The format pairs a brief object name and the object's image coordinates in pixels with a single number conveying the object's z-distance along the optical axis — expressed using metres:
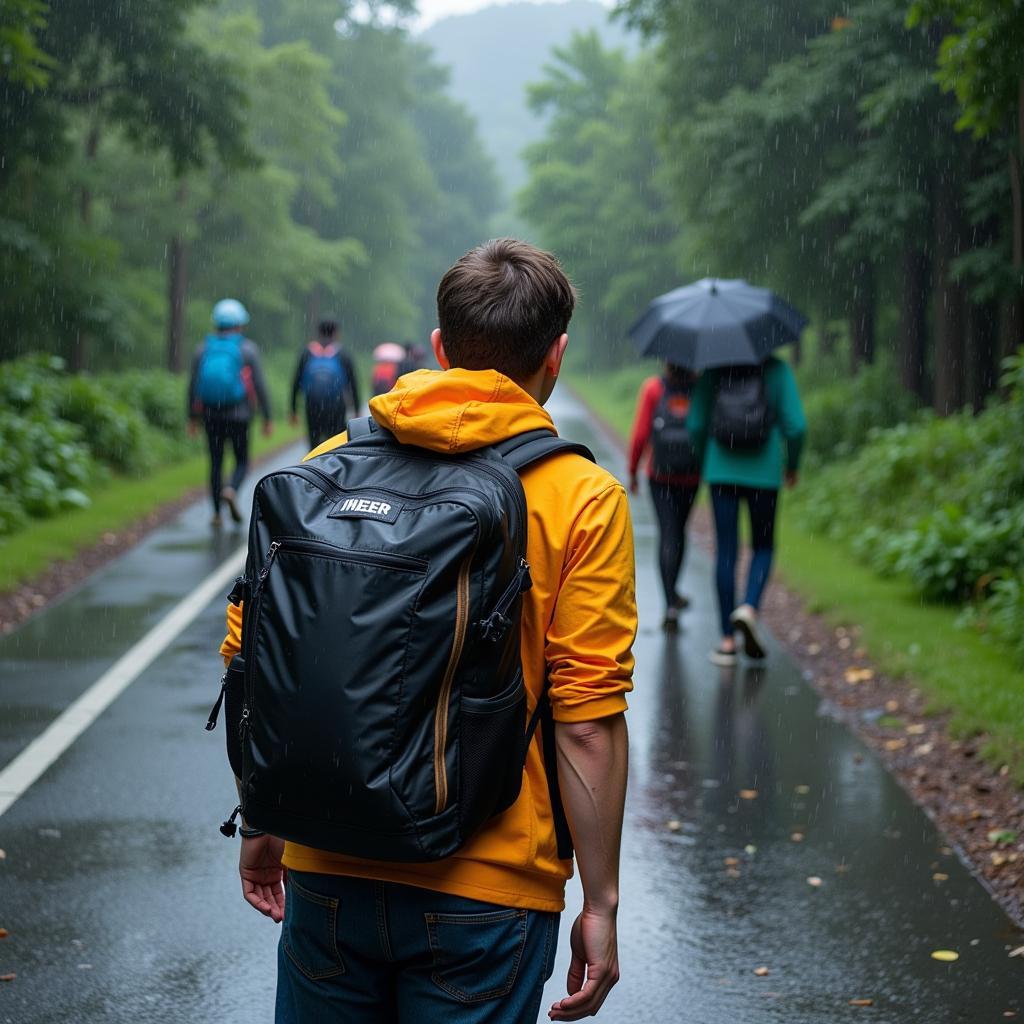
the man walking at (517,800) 2.27
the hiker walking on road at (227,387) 13.80
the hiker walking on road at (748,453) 8.34
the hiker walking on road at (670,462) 9.35
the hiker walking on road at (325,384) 13.88
